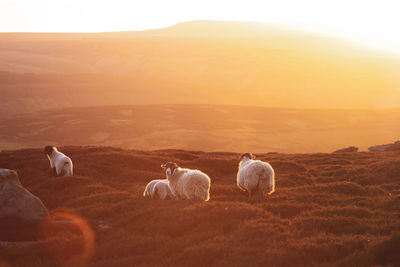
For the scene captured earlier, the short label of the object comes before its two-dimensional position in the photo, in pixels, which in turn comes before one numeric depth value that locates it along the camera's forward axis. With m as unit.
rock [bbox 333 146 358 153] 56.77
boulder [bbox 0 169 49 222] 16.59
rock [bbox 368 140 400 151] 55.64
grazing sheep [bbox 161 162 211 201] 18.45
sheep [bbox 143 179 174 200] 20.25
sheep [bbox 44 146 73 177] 26.39
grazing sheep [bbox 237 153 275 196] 20.09
